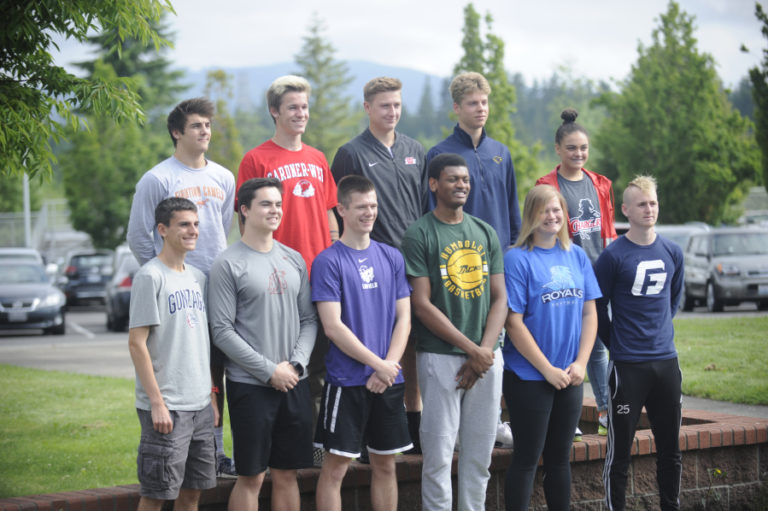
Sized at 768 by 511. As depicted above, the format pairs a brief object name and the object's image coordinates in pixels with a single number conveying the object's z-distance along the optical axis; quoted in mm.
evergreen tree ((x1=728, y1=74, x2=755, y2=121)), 108950
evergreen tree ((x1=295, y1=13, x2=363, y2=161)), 78625
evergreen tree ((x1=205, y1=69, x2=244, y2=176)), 45781
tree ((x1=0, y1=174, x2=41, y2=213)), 53303
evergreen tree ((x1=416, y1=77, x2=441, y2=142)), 159000
